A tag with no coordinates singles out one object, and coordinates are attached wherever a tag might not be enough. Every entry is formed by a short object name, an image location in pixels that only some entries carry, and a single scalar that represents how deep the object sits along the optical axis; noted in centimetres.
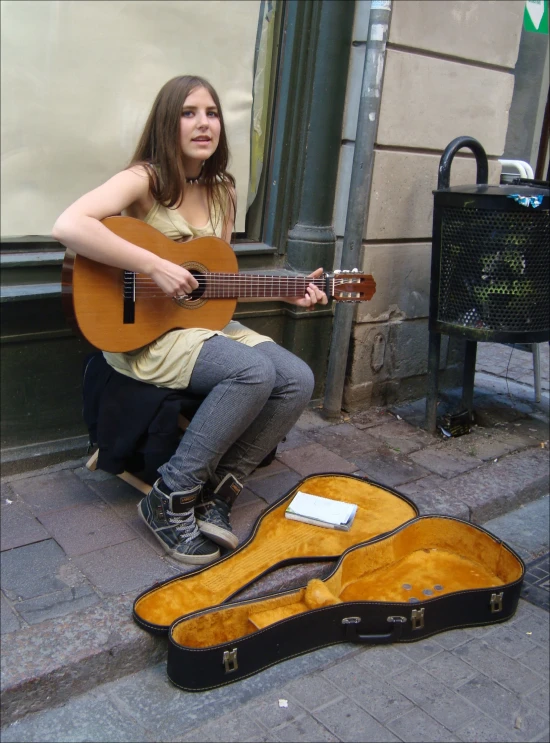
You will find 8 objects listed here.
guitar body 259
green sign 603
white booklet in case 296
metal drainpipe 362
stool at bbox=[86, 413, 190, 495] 288
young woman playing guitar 260
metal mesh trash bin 354
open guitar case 231
